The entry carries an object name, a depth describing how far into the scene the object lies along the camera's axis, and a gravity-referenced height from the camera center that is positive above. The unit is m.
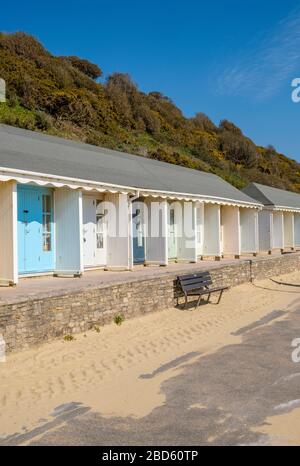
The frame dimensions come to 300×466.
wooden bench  12.51 -1.02
